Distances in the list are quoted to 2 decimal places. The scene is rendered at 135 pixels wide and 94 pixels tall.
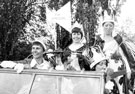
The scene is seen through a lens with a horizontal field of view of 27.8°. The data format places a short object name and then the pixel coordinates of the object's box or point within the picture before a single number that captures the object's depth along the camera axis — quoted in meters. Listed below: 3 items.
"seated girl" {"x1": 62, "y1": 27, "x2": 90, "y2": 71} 3.86
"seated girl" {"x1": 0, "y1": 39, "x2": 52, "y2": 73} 4.19
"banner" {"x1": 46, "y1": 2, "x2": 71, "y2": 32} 5.28
